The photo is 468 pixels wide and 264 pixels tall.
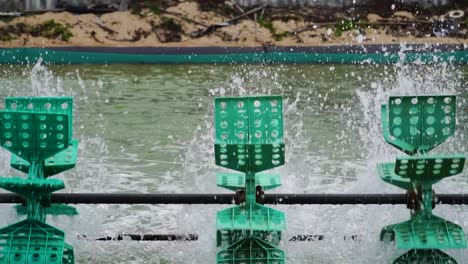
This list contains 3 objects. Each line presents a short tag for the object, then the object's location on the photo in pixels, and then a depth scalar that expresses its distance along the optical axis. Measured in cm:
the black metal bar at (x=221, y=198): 837
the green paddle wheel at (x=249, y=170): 833
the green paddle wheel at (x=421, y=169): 832
